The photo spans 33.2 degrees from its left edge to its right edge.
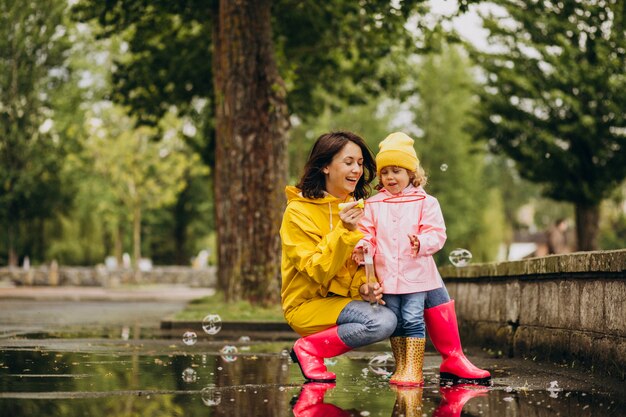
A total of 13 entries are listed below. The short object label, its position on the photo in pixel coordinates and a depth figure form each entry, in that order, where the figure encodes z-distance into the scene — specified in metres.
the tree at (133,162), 44.38
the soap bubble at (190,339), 9.98
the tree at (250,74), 15.22
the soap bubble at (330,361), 8.41
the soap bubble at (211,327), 10.17
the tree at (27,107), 43.31
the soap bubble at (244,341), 10.59
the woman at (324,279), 6.43
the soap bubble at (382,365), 7.74
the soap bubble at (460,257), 9.84
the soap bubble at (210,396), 5.71
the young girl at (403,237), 6.40
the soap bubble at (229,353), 9.16
